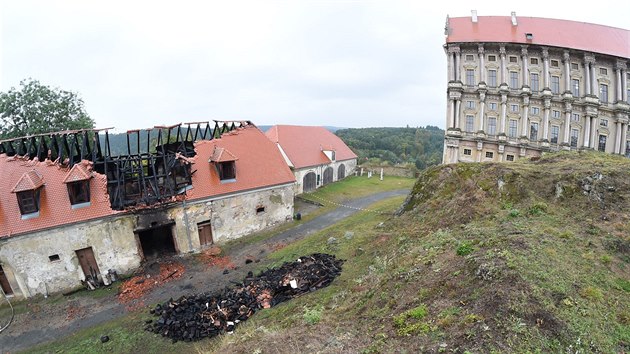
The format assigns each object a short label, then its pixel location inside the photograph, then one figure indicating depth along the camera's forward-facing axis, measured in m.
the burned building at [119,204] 20.69
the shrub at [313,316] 11.45
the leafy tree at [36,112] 35.84
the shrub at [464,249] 12.36
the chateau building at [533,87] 43.84
